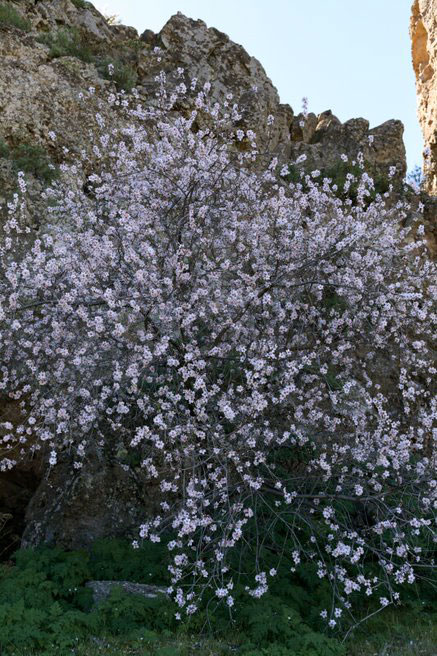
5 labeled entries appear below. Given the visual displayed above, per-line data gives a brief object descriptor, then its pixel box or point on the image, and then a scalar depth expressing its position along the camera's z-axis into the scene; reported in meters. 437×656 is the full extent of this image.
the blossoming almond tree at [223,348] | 6.51
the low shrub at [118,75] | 14.55
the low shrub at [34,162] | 11.25
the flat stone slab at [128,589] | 6.55
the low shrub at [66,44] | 13.83
